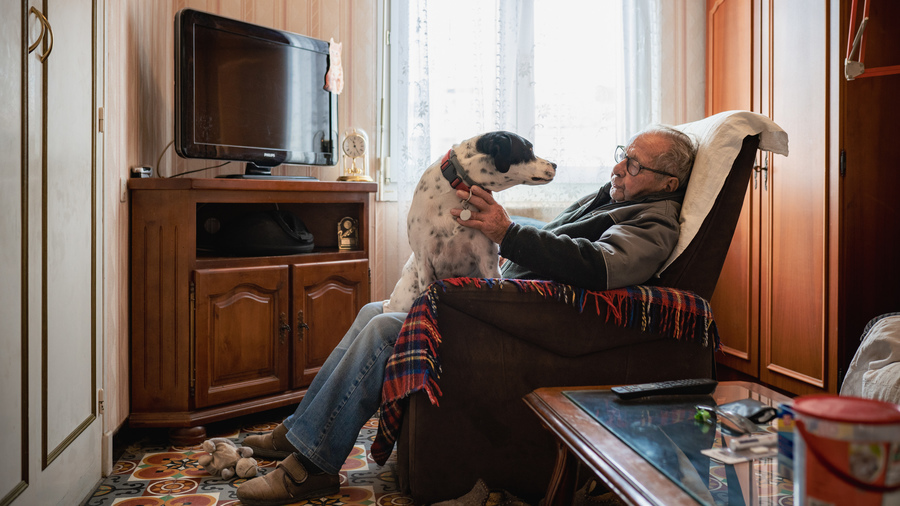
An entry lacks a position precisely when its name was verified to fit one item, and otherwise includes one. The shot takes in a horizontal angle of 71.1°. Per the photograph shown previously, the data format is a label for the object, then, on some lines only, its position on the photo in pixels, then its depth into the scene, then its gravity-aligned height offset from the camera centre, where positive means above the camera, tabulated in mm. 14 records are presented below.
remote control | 1121 -253
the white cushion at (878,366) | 1550 -302
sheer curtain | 3082 +878
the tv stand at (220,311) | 2129 -223
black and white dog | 1654 +152
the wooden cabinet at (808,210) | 2316 +159
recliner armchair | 1477 -296
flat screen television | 2297 +609
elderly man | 1477 -31
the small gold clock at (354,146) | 2854 +468
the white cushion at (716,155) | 1570 +240
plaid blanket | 1448 -167
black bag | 2322 +46
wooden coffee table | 774 -289
